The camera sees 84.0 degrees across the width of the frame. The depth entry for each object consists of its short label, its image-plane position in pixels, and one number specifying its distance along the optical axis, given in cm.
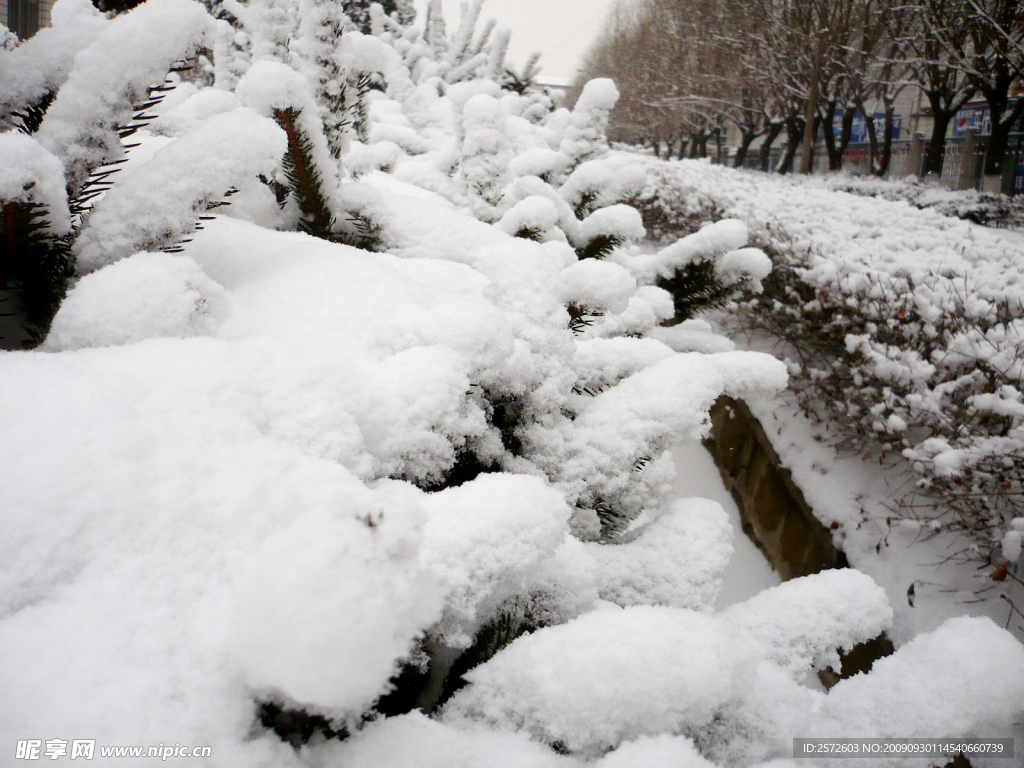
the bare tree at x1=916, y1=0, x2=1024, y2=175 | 965
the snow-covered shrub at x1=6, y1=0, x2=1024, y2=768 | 51
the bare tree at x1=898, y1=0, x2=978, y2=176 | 1065
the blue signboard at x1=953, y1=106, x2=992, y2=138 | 2127
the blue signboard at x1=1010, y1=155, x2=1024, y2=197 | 1608
